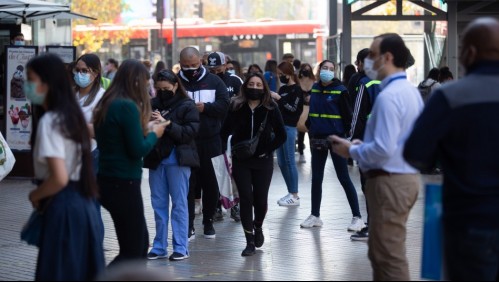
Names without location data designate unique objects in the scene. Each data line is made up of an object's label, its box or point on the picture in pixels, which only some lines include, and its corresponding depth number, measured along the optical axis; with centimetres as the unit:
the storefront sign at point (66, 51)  1600
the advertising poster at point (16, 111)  1580
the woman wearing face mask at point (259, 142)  952
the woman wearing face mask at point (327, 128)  1099
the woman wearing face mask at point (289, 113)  1309
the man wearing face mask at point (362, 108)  1017
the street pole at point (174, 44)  3398
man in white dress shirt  632
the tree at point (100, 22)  4175
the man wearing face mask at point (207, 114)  1051
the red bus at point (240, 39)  3647
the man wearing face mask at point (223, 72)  1190
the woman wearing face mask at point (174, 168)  913
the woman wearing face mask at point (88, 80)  880
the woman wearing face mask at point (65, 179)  582
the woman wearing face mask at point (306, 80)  1418
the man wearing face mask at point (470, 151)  496
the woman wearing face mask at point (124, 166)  697
